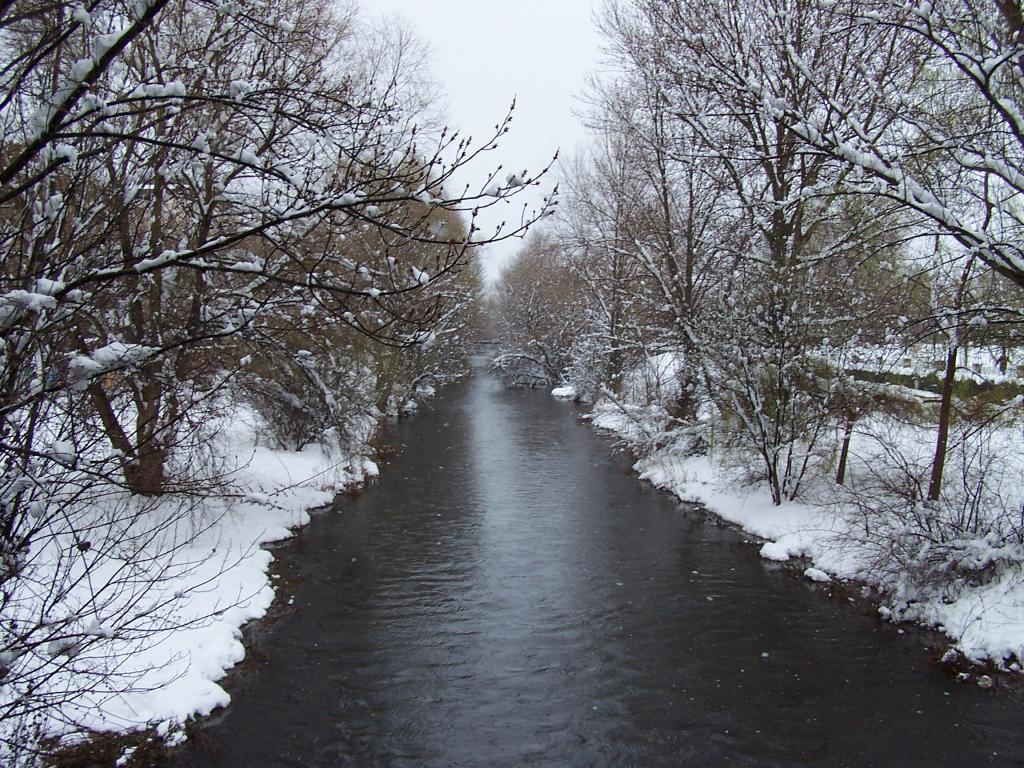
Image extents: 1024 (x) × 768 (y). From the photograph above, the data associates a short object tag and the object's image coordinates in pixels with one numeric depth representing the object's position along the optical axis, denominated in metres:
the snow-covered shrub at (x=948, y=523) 7.97
